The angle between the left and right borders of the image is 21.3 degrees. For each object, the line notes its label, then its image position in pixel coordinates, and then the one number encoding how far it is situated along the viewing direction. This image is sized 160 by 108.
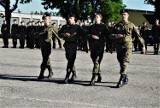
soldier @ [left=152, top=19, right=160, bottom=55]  21.61
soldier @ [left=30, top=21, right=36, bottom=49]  25.89
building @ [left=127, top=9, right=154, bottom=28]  83.62
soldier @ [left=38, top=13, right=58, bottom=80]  11.40
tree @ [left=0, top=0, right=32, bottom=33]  50.47
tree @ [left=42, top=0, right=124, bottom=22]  51.82
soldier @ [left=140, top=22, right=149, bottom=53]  25.74
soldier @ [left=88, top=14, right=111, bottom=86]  10.47
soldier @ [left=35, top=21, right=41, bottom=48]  26.77
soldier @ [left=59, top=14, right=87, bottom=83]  10.73
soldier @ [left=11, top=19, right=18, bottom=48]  26.44
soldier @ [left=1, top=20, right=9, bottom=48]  26.50
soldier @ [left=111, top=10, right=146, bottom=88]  10.20
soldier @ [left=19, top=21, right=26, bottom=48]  26.56
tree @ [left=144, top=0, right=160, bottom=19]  43.59
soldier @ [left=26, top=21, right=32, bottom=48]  26.30
